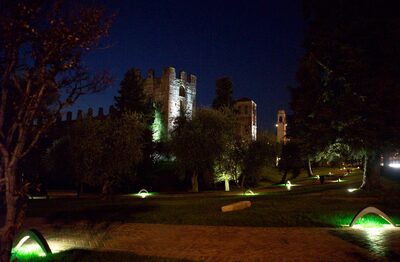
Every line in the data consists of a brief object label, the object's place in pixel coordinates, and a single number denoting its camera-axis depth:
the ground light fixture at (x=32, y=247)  10.08
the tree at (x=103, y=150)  28.94
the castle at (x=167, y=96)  64.62
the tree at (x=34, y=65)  7.04
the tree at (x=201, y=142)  37.19
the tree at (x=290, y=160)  54.90
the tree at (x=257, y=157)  37.84
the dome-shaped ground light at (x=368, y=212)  12.48
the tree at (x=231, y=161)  37.62
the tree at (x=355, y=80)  20.52
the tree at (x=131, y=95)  55.28
